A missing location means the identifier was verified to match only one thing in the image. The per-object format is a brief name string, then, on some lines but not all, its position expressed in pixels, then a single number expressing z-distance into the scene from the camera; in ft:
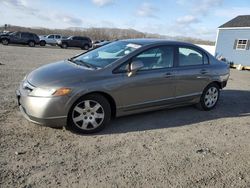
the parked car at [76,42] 83.87
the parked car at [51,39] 92.30
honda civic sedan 10.48
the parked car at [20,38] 72.88
